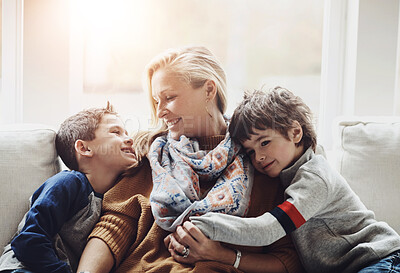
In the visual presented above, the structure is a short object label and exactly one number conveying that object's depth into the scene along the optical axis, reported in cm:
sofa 156
